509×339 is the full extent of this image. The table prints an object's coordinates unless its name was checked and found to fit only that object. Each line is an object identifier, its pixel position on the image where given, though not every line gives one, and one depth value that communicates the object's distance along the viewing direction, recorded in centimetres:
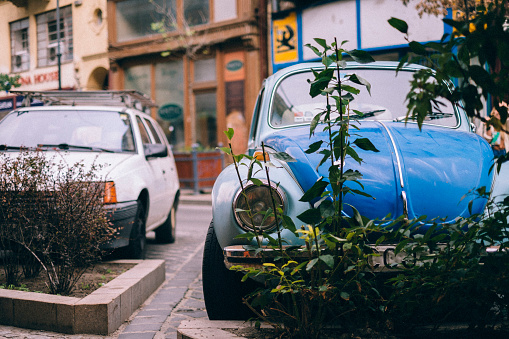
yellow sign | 1673
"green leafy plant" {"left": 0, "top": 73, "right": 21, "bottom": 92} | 795
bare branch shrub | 386
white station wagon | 512
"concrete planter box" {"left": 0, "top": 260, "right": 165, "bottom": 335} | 340
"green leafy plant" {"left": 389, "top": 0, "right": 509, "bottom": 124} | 204
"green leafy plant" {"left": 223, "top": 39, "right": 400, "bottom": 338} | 259
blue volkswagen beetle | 311
